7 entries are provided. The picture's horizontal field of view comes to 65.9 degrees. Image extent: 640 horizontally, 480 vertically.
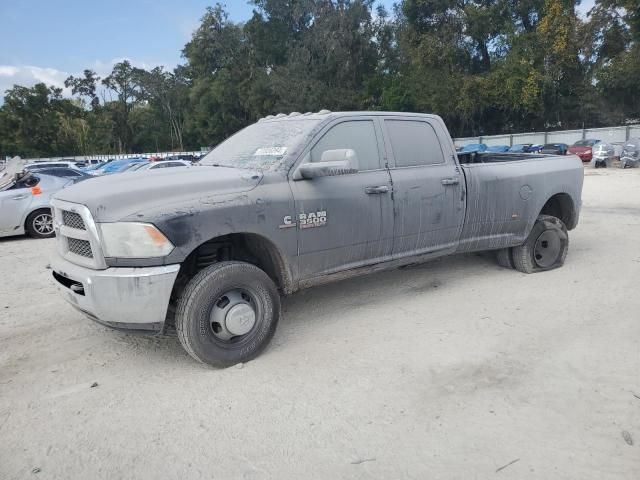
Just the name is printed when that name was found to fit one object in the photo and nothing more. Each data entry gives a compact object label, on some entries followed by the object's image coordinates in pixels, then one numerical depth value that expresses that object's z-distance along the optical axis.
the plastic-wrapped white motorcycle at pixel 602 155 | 25.00
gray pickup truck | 3.30
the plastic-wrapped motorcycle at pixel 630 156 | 23.23
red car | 28.45
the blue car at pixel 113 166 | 26.69
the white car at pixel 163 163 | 17.08
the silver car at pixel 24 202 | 9.64
